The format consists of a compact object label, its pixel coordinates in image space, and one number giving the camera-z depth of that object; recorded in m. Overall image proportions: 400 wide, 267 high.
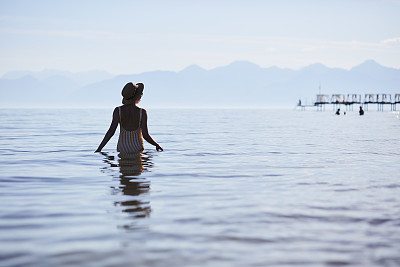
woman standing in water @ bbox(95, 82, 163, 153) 11.66
